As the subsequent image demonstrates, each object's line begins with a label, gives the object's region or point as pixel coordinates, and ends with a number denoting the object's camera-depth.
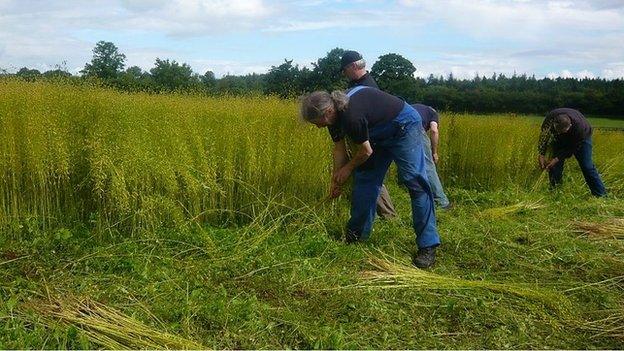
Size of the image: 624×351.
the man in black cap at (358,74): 5.15
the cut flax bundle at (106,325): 2.63
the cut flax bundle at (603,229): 4.82
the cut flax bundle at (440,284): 3.37
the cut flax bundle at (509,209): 5.71
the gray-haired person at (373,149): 3.91
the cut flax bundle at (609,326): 2.99
